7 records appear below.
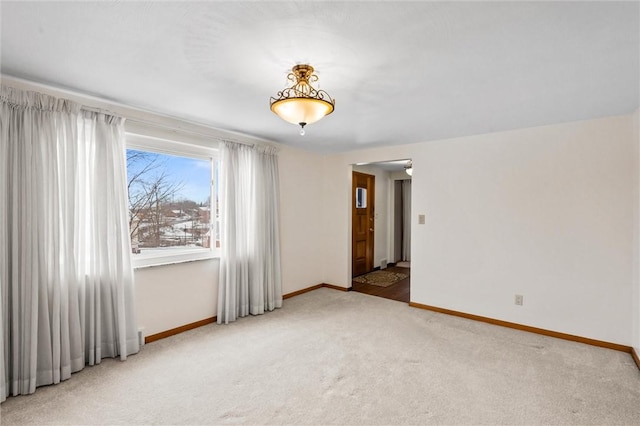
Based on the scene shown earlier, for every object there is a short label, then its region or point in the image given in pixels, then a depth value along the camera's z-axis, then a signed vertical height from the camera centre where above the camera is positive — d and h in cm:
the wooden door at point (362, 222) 614 -29
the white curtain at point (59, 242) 230 -26
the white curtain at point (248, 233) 382 -30
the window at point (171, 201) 323 +10
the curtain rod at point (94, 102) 241 +98
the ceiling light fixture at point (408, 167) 616 +86
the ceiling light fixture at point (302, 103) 213 +73
